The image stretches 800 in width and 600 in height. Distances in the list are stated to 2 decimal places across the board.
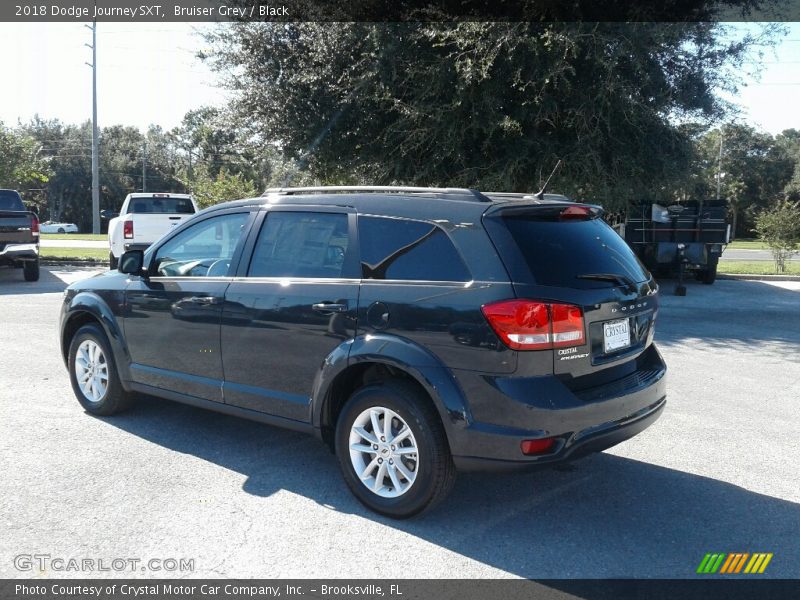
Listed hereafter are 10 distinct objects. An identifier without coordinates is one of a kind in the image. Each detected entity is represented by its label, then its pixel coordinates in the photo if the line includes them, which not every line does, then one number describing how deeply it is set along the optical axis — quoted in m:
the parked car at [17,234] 15.45
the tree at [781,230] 18.86
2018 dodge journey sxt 3.54
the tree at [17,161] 23.56
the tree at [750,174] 52.31
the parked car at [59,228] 60.16
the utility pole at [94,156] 34.78
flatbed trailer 15.12
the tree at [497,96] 12.24
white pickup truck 15.93
